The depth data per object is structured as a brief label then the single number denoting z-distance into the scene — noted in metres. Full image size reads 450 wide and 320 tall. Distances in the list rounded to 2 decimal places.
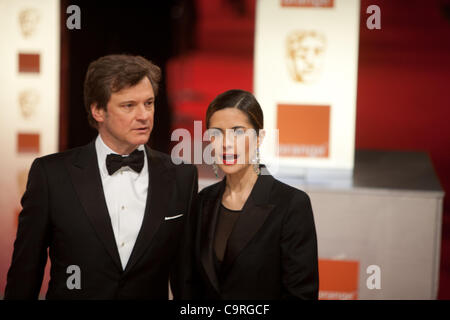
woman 5.07
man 5.18
